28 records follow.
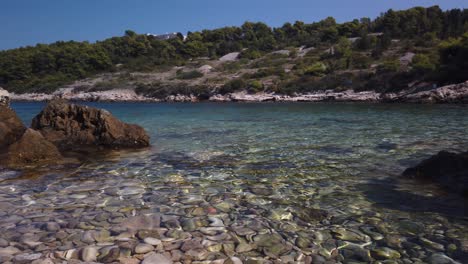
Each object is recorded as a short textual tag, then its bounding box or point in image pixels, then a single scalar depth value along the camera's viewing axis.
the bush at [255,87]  52.34
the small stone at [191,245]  3.77
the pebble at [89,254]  3.49
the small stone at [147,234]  4.05
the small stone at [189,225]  4.30
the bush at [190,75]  67.34
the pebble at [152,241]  3.86
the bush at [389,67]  45.17
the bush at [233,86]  53.84
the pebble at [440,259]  3.46
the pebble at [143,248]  3.65
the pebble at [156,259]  3.43
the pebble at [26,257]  3.43
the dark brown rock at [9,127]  9.87
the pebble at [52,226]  4.25
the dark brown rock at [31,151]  8.20
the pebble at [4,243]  3.79
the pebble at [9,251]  3.58
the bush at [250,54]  81.54
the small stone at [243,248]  3.76
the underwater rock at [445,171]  5.92
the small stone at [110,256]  3.47
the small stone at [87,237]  3.91
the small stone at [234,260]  3.49
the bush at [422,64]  39.30
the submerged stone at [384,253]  3.57
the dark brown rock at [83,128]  11.11
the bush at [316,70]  55.41
